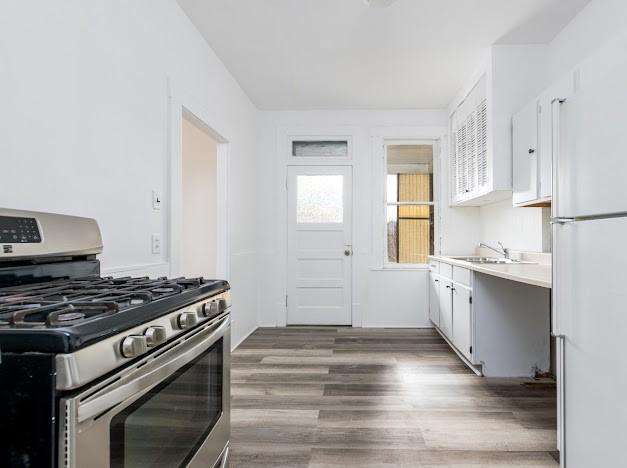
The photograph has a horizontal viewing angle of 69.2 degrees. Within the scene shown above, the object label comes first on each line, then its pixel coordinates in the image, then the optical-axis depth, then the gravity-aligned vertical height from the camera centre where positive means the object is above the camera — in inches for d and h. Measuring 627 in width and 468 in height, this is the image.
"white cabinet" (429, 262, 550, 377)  133.9 -26.6
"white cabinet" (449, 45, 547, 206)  140.1 +43.4
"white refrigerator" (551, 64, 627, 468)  58.7 -4.7
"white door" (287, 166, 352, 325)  214.5 -8.0
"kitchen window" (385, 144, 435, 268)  213.0 +15.2
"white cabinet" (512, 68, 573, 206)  114.3 +25.2
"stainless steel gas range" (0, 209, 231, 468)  29.2 -9.7
